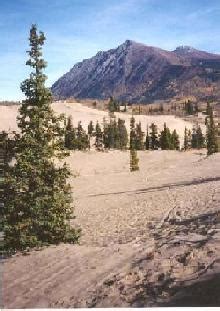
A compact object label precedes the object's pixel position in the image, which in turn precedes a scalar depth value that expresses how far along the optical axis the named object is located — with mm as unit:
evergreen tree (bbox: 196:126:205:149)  86625
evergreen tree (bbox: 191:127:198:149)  88750
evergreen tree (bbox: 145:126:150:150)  85000
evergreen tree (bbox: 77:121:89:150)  74656
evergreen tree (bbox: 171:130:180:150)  79038
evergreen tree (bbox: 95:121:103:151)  85688
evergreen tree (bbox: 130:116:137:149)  80038
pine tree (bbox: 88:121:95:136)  93400
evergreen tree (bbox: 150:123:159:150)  83500
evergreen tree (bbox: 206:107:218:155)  66119
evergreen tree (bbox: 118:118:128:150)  86025
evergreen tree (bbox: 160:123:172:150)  77875
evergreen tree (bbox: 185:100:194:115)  157875
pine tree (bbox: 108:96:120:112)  140900
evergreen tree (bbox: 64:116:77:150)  72688
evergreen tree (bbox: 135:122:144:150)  80875
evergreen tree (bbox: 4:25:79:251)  12852
